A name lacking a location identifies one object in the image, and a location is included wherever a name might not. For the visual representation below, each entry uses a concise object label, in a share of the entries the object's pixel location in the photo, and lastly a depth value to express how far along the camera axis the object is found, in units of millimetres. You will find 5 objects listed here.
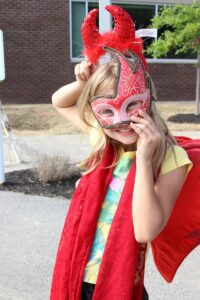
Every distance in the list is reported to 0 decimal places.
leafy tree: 10344
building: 13477
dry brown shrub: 5656
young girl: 1471
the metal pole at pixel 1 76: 5512
